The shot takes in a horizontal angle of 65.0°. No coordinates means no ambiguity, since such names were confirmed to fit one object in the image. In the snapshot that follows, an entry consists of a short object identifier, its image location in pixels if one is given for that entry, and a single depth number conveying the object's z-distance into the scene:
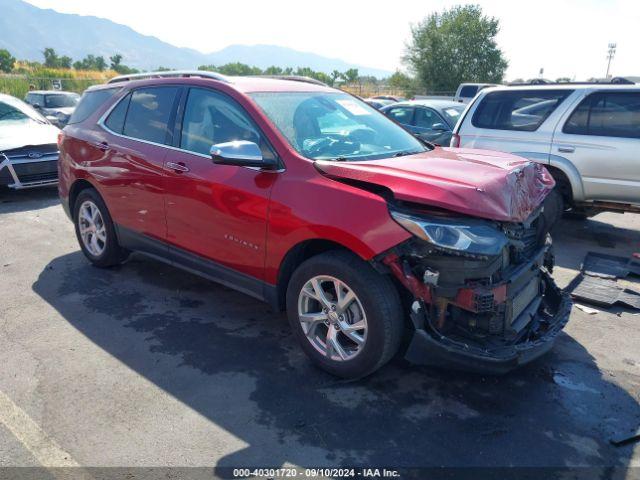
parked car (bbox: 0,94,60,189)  8.12
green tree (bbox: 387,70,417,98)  45.80
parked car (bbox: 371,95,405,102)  25.66
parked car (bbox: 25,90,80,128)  17.09
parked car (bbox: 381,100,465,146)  10.34
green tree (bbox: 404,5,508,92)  44.72
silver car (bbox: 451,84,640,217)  6.02
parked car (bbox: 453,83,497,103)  20.70
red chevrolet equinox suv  2.83
